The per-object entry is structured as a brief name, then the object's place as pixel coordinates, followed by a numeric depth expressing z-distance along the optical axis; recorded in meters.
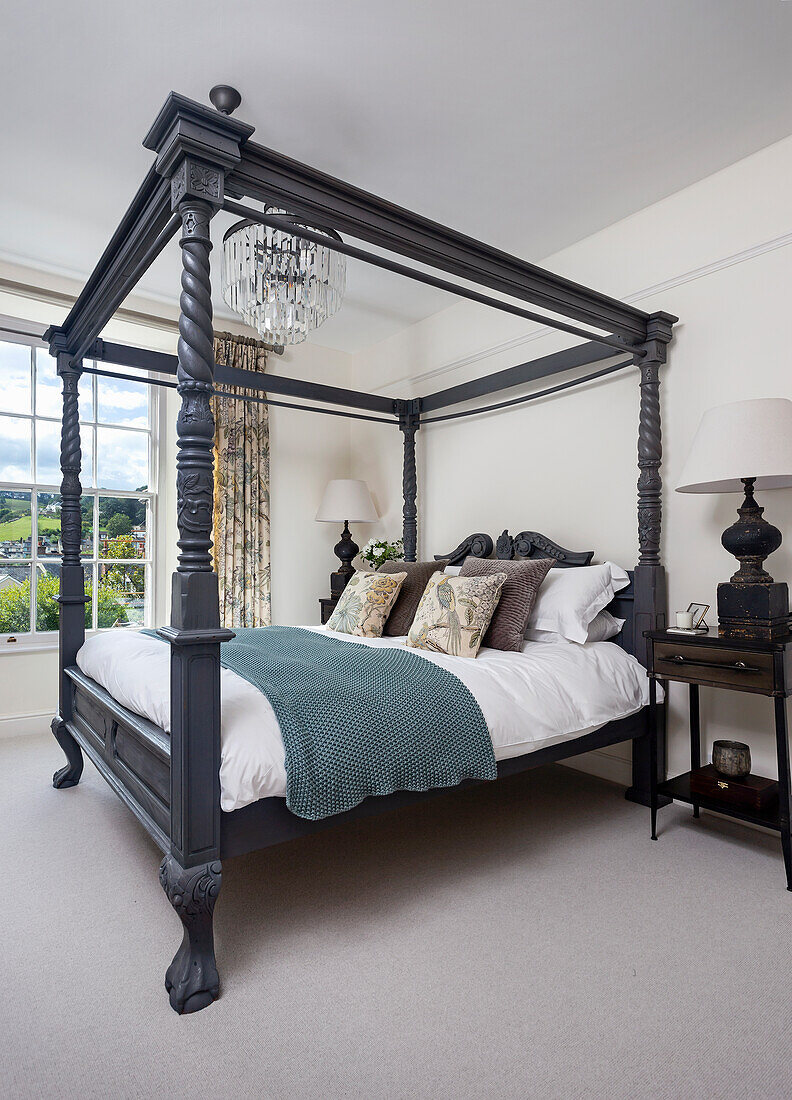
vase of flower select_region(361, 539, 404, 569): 4.58
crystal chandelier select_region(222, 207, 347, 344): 2.78
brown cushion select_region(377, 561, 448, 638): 3.36
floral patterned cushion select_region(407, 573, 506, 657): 2.71
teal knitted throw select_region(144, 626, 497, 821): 1.75
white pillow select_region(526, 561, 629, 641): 2.91
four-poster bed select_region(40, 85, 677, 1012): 1.60
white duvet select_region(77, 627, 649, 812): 1.68
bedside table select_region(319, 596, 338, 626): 4.60
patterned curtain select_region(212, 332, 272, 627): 4.45
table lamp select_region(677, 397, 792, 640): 2.27
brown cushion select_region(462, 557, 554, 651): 2.86
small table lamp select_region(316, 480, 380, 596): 4.60
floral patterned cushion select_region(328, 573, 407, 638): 3.31
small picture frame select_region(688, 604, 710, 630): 2.55
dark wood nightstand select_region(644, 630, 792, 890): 2.16
